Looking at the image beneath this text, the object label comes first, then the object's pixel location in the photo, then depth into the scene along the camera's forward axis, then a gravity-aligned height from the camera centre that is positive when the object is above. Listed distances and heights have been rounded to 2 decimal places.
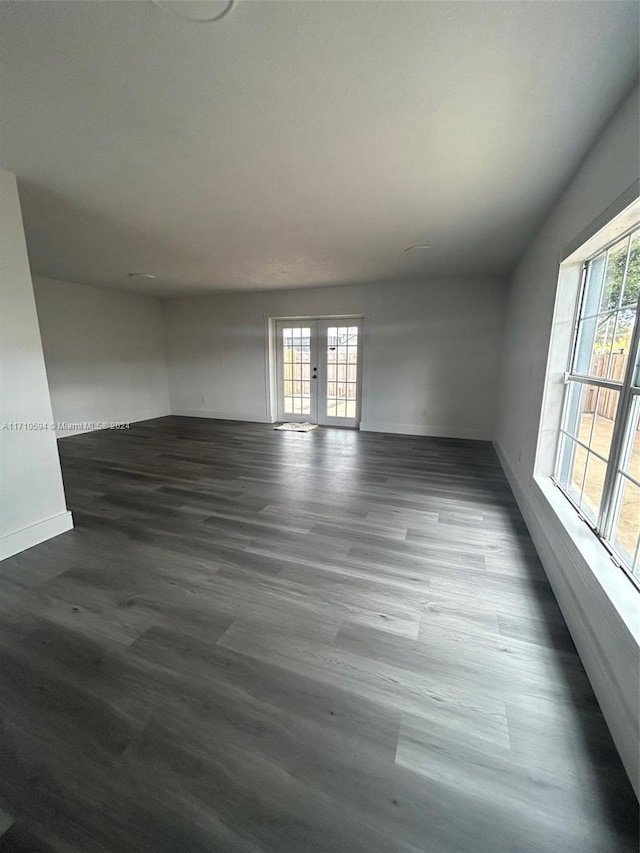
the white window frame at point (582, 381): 1.50 -0.10
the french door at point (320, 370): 5.84 -0.11
